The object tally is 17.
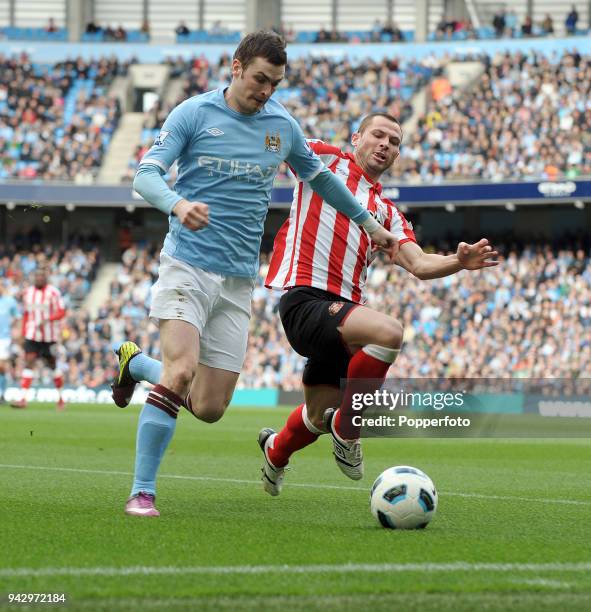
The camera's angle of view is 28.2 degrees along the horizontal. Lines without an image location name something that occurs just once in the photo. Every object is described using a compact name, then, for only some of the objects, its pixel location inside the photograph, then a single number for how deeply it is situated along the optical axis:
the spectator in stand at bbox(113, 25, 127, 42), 41.12
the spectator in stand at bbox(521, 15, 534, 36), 36.25
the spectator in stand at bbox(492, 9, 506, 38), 37.03
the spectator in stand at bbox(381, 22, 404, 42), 39.09
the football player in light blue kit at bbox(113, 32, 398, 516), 5.92
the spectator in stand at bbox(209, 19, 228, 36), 41.44
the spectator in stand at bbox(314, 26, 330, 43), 39.31
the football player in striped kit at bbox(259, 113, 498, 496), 6.88
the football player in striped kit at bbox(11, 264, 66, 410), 18.81
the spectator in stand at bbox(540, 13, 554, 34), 35.94
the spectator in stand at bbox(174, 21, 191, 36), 41.66
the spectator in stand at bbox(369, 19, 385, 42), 39.14
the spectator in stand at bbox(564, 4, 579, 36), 36.69
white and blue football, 5.62
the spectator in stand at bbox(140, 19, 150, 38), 42.19
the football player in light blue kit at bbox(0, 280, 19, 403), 21.19
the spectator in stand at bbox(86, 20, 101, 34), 41.66
